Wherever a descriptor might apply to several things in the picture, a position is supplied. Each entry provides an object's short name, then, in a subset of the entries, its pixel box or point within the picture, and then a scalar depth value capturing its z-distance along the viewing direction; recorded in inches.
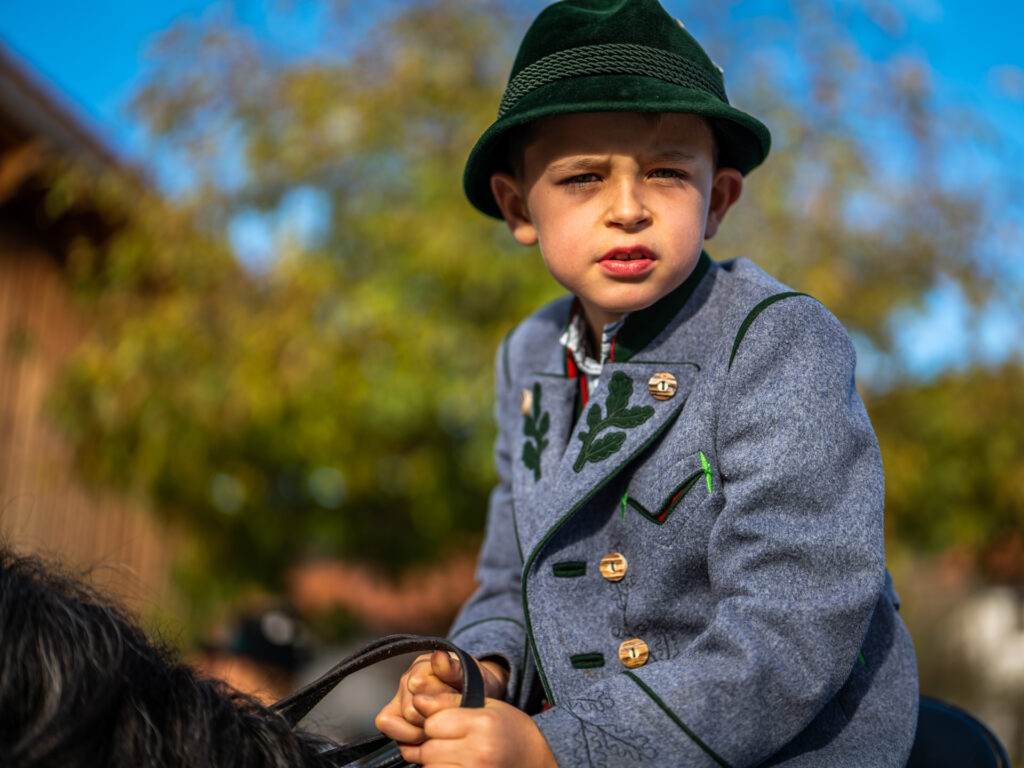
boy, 48.2
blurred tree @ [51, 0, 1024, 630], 218.8
